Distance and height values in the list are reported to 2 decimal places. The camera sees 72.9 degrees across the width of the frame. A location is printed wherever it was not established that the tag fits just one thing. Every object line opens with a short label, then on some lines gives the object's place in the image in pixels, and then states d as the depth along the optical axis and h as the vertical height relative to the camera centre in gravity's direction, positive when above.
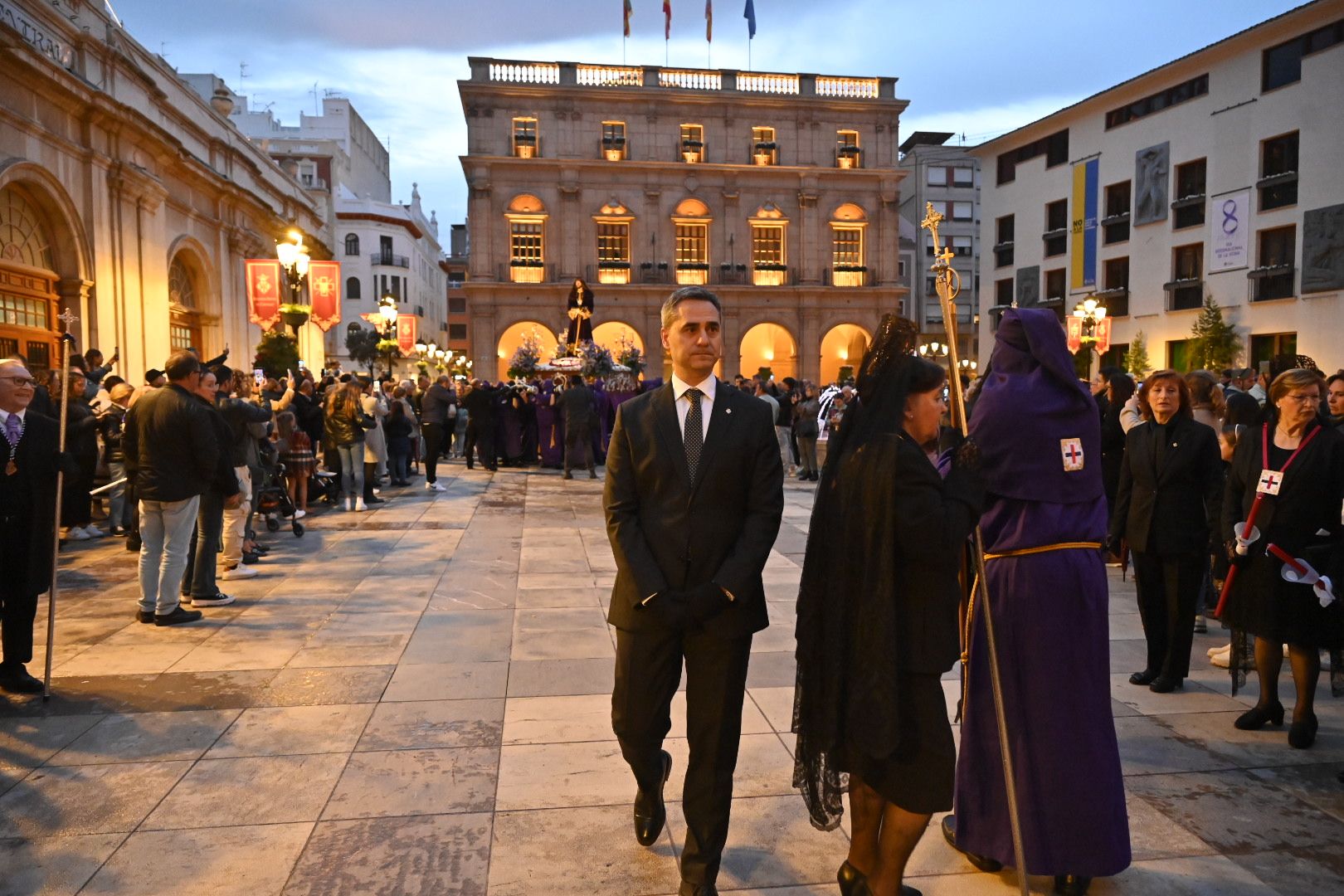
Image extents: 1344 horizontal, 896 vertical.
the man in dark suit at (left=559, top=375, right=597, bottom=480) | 15.51 -0.23
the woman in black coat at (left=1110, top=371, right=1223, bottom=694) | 4.82 -0.63
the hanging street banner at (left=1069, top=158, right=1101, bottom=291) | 31.28 +6.04
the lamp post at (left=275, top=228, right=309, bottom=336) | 12.21 +1.87
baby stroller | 10.05 -1.10
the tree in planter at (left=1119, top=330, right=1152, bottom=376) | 28.47 +1.32
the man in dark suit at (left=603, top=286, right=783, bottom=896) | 2.89 -0.47
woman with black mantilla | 2.58 -0.57
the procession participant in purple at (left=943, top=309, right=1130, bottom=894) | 2.97 -0.78
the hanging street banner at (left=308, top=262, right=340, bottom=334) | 17.33 +2.15
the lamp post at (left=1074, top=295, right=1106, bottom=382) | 24.14 +2.30
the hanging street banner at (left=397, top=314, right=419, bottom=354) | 26.73 +2.17
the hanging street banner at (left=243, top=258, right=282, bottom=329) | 16.11 +2.02
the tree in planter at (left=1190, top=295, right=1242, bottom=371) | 25.53 +1.68
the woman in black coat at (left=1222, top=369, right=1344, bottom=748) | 4.21 -0.71
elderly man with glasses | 4.89 -0.64
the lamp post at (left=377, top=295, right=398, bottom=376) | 20.97 +2.07
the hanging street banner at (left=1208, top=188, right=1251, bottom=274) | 25.45 +4.79
